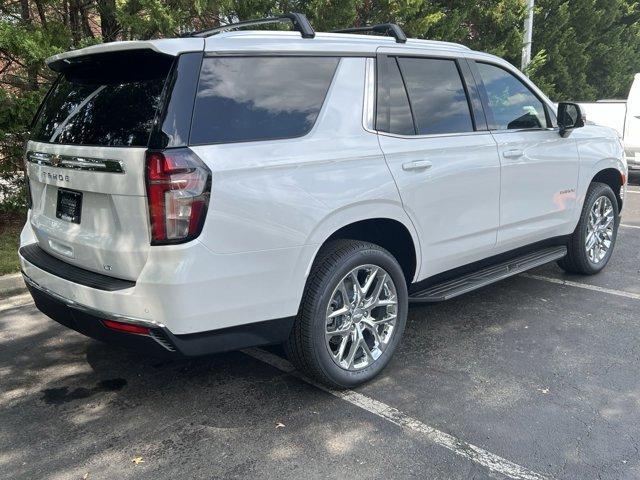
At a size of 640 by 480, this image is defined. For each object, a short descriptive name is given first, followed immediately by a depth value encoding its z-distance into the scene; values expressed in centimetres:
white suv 274
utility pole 1254
